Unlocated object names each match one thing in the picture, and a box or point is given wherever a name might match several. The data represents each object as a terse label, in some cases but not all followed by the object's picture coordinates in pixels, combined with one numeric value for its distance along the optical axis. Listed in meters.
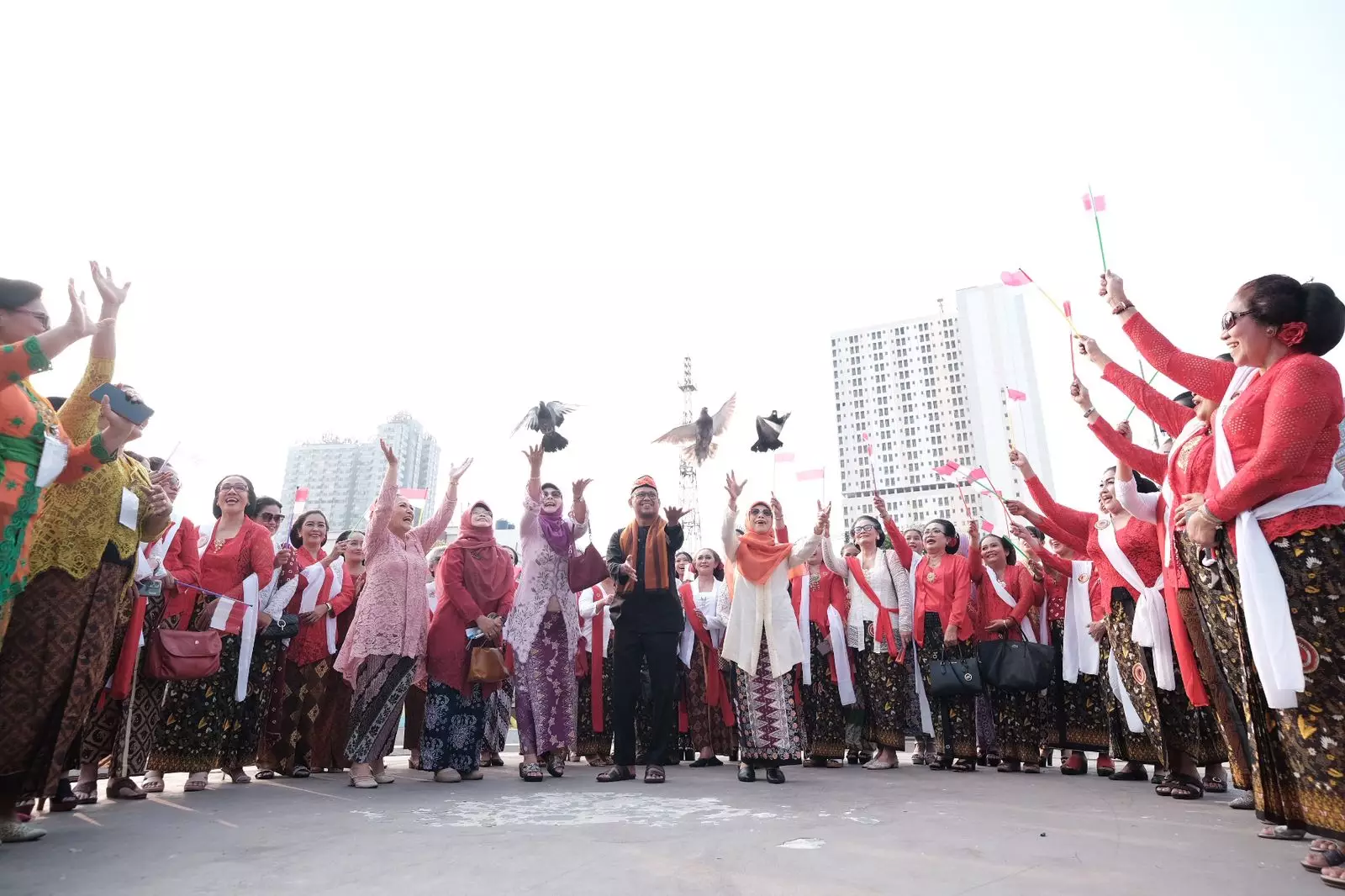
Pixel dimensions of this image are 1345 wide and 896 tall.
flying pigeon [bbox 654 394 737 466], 6.68
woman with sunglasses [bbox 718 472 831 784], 4.70
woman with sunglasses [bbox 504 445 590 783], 5.04
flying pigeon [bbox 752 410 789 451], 6.21
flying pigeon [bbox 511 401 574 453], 5.66
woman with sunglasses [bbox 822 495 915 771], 5.71
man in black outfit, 4.91
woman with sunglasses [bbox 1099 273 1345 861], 2.37
